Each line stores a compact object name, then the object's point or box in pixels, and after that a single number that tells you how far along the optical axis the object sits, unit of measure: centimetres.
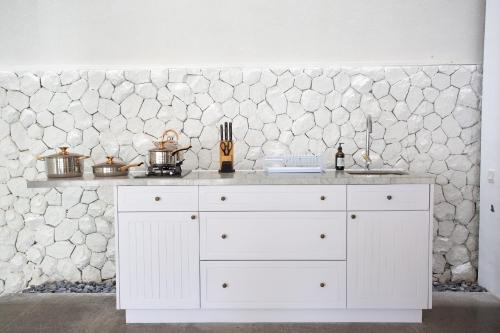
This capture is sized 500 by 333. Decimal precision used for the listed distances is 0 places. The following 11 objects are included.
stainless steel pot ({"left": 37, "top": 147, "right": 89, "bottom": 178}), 305
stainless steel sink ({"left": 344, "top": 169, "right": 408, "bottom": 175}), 332
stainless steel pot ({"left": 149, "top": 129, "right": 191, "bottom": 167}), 309
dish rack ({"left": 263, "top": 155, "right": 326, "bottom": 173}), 318
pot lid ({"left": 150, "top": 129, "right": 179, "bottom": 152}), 317
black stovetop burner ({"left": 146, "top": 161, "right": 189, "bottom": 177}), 307
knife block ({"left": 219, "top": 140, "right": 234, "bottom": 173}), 330
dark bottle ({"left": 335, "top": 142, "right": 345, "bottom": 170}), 337
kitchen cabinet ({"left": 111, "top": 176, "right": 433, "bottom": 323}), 289
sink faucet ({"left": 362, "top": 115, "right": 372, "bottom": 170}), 335
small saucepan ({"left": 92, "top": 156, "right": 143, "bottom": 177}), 309
